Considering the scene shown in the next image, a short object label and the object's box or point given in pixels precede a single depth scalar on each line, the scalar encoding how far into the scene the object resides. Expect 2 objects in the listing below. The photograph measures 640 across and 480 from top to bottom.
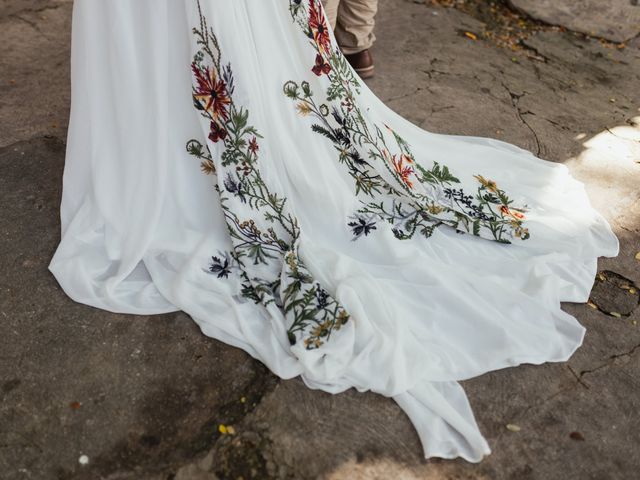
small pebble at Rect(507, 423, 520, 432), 1.70
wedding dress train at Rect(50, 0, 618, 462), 1.82
